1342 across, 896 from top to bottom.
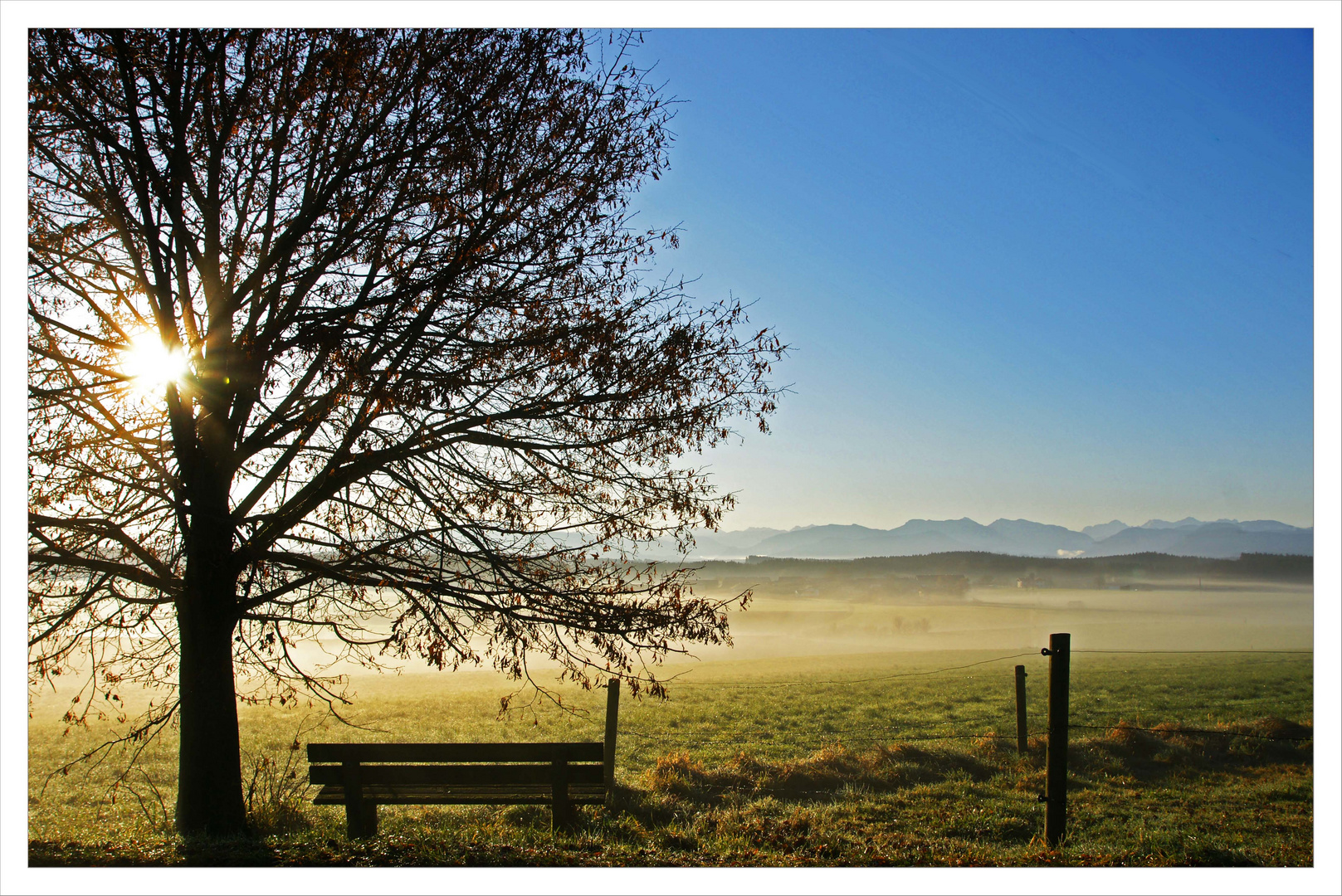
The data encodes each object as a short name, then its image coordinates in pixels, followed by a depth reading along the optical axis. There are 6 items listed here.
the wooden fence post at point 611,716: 9.14
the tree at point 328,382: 6.04
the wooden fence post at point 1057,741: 6.47
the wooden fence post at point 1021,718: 10.76
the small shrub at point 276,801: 7.20
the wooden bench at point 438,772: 6.71
